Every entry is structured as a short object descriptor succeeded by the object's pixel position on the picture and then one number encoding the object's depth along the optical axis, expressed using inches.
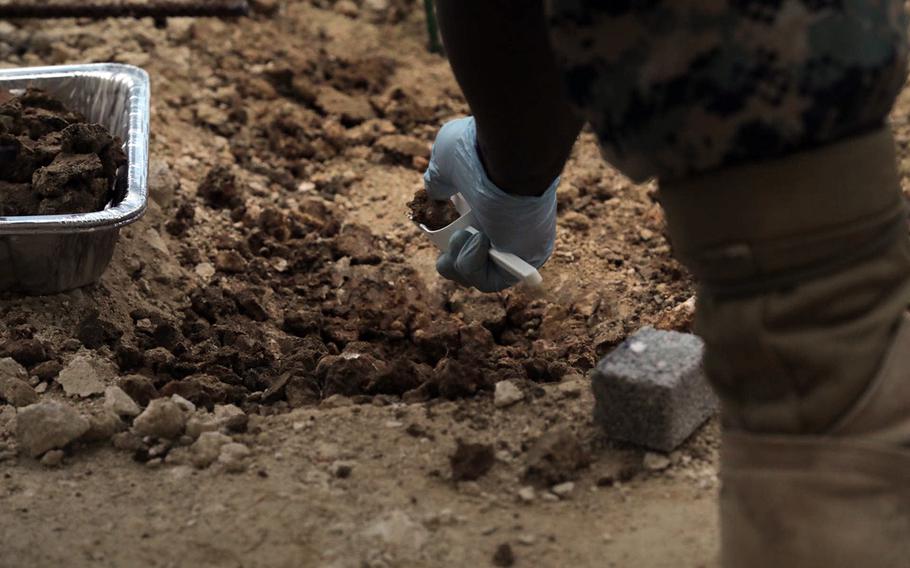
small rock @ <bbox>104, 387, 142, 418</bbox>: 128.0
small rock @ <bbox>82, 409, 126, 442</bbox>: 126.2
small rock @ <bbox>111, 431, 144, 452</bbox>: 125.9
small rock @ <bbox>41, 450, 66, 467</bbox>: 125.2
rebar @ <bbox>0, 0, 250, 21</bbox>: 164.0
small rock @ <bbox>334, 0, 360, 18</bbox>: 201.7
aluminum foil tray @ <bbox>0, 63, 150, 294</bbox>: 137.6
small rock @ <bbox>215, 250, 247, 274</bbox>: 151.4
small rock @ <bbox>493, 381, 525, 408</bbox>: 127.3
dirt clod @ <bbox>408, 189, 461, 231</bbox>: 143.1
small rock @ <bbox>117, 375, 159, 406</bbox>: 130.3
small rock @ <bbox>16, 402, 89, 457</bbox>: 125.3
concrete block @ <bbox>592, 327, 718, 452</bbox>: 122.3
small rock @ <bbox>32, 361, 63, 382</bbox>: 132.6
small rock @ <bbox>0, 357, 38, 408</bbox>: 130.5
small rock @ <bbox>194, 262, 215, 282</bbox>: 150.5
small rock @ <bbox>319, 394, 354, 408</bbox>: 130.0
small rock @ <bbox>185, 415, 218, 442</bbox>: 126.2
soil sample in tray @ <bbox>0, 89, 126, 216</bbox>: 141.6
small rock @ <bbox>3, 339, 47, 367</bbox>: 134.0
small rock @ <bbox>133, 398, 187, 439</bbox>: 125.7
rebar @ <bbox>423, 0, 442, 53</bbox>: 180.0
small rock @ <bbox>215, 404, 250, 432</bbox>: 126.5
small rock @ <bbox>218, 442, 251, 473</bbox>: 123.5
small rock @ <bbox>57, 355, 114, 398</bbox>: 131.3
